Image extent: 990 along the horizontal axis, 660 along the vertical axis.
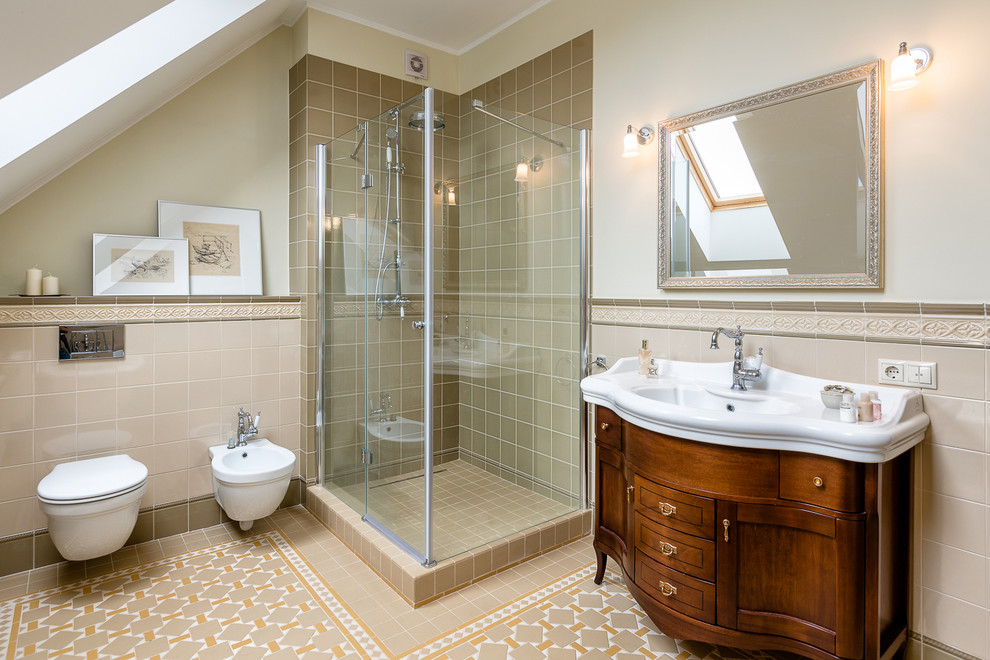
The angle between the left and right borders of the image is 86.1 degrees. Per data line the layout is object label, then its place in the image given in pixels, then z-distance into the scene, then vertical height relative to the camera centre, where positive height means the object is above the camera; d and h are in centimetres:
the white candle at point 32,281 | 231 +17
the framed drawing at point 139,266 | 253 +27
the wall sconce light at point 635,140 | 242 +81
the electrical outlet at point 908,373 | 167 -19
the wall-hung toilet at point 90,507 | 207 -75
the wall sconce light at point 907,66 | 160 +75
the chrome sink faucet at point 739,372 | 198 -22
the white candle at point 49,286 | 235 +15
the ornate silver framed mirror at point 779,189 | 179 +48
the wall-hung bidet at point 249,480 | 246 -75
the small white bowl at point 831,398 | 170 -27
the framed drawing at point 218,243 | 275 +41
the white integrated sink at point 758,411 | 145 -31
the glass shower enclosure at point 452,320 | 229 -1
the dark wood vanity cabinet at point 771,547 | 146 -71
